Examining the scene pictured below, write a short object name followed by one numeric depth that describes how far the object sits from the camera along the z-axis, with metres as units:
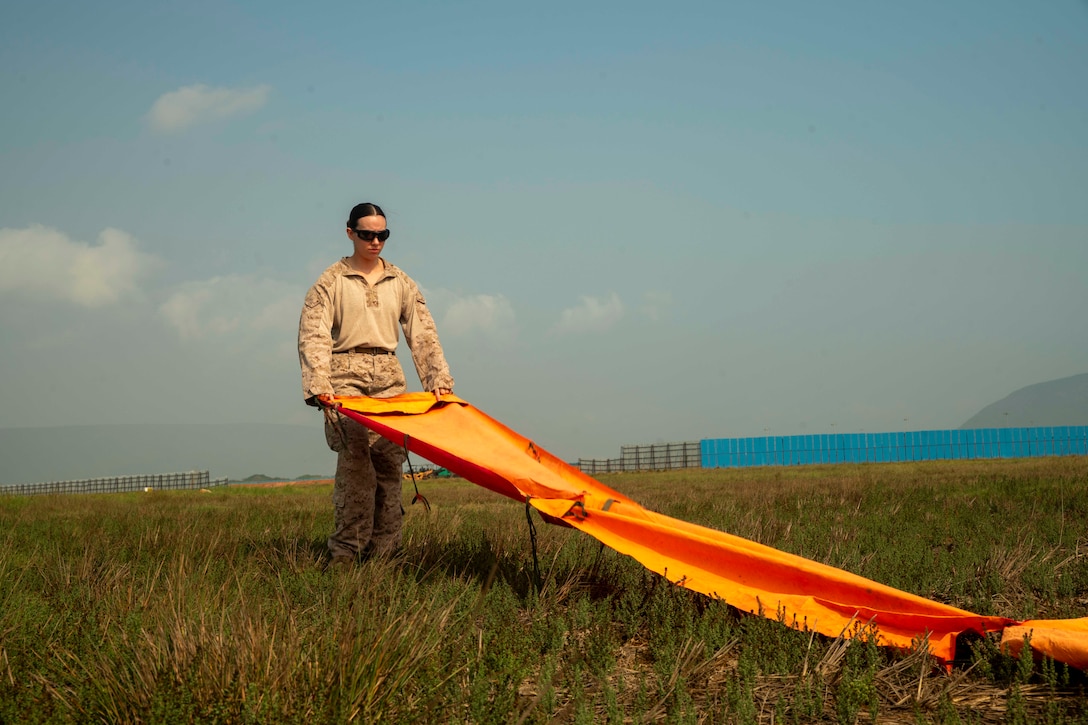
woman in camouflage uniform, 5.74
